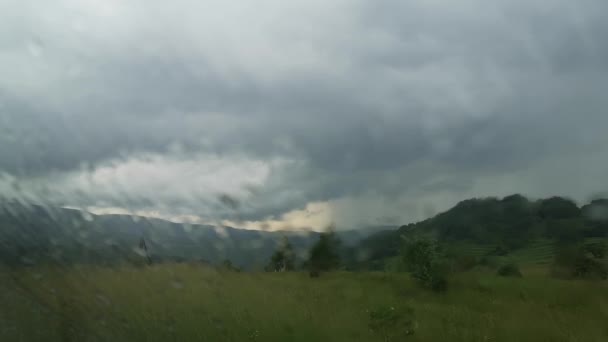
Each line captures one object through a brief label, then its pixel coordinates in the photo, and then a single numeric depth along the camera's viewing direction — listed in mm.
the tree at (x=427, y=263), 16031
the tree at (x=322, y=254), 20797
